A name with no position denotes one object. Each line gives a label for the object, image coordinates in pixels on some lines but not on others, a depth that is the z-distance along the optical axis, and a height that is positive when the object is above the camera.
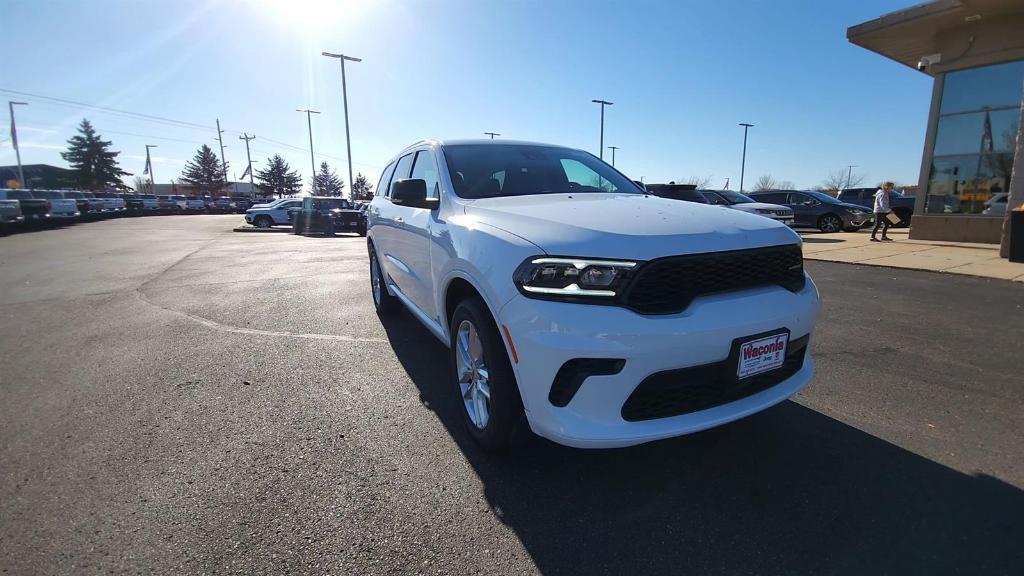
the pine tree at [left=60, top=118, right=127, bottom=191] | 73.62 +6.01
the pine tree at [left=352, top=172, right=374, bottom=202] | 97.19 +3.04
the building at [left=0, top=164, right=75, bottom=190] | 69.81 +3.45
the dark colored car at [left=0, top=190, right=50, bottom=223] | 24.14 -0.48
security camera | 12.22 +3.50
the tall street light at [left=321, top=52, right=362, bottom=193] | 34.00 +8.53
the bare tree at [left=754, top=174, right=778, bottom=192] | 89.00 +3.00
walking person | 12.91 -0.03
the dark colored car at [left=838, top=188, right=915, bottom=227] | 19.98 -0.05
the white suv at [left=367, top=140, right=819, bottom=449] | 2.00 -0.51
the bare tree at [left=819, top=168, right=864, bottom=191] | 81.29 +2.76
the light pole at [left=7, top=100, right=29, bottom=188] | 45.28 +6.10
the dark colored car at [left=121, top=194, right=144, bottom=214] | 40.87 -0.54
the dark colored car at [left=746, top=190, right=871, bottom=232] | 17.08 -0.43
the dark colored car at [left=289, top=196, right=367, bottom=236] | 20.97 -0.86
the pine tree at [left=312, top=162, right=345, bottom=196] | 103.06 +3.67
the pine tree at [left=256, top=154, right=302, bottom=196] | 92.94 +4.10
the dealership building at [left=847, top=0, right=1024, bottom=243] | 11.32 +2.39
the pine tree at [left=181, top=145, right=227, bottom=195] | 88.94 +4.73
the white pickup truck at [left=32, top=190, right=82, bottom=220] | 28.61 -0.34
